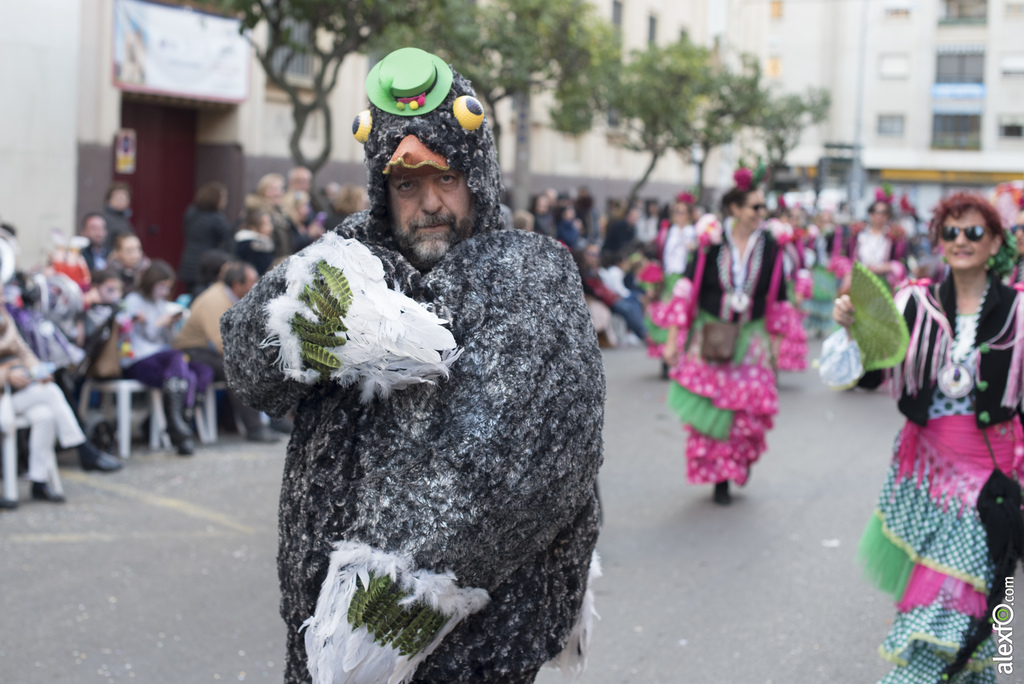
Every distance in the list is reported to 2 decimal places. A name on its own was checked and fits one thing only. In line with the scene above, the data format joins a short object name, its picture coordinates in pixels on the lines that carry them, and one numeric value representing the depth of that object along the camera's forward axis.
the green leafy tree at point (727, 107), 26.45
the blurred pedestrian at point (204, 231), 10.48
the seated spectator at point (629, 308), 15.07
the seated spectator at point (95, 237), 9.45
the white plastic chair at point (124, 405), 7.98
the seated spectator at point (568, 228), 17.00
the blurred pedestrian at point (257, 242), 9.81
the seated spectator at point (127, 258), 9.15
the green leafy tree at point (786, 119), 34.50
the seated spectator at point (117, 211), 10.46
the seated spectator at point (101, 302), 7.98
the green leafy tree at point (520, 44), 15.30
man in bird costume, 2.12
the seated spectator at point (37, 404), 6.67
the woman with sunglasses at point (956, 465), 3.70
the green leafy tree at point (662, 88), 22.20
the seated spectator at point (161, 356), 8.08
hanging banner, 13.84
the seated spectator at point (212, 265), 9.05
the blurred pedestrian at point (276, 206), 10.21
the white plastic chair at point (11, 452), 6.59
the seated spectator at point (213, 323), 8.40
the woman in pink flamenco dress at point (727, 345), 6.80
